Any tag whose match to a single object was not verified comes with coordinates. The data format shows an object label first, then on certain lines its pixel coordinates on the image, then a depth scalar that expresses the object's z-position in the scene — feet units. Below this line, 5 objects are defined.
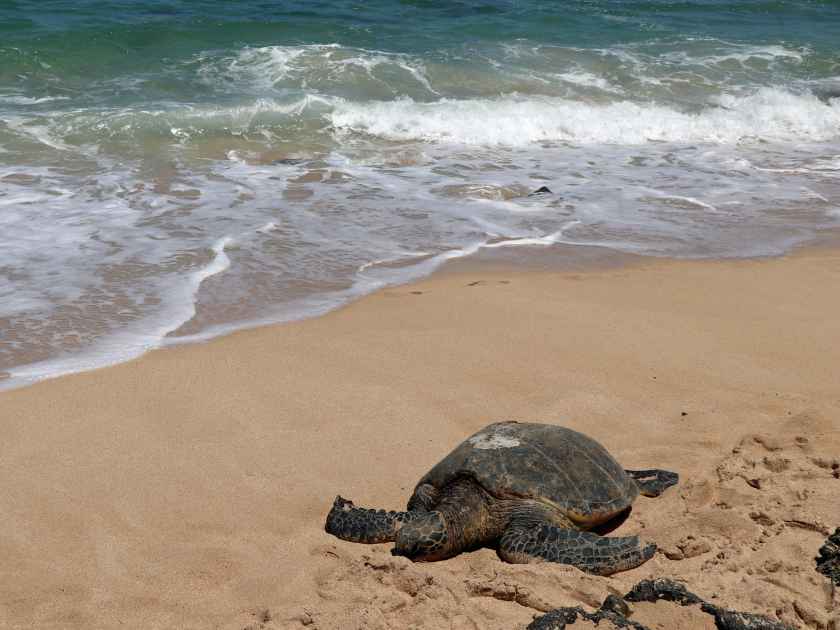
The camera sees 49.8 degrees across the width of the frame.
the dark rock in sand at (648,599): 9.34
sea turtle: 11.12
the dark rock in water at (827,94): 49.60
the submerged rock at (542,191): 30.12
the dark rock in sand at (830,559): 10.28
